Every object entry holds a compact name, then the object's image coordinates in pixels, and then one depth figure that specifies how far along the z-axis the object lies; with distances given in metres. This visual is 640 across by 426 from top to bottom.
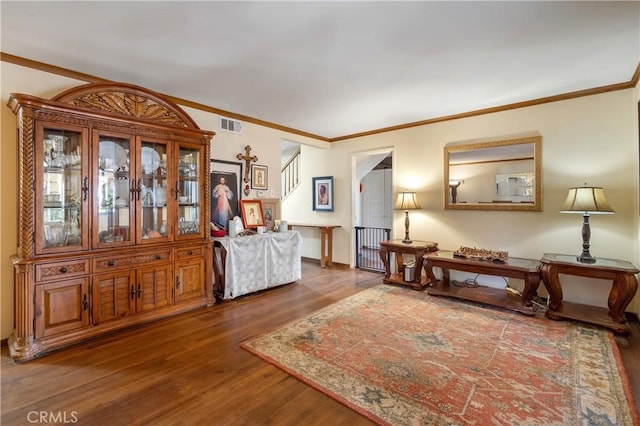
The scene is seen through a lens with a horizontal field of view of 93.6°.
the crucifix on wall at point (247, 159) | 4.50
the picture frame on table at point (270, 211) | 4.83
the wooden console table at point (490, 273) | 3.36
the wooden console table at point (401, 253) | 4.33
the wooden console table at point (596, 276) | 2.86
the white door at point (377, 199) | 8.34
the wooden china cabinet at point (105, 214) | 2.46
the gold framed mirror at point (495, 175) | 3.87
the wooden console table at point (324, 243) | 5.86
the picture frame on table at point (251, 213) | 4.45
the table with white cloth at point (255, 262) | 3.84
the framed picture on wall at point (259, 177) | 4.66
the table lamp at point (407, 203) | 4.64
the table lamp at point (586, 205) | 3.09
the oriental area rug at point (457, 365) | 1.82
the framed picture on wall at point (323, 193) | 6.12
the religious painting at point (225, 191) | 4.16
